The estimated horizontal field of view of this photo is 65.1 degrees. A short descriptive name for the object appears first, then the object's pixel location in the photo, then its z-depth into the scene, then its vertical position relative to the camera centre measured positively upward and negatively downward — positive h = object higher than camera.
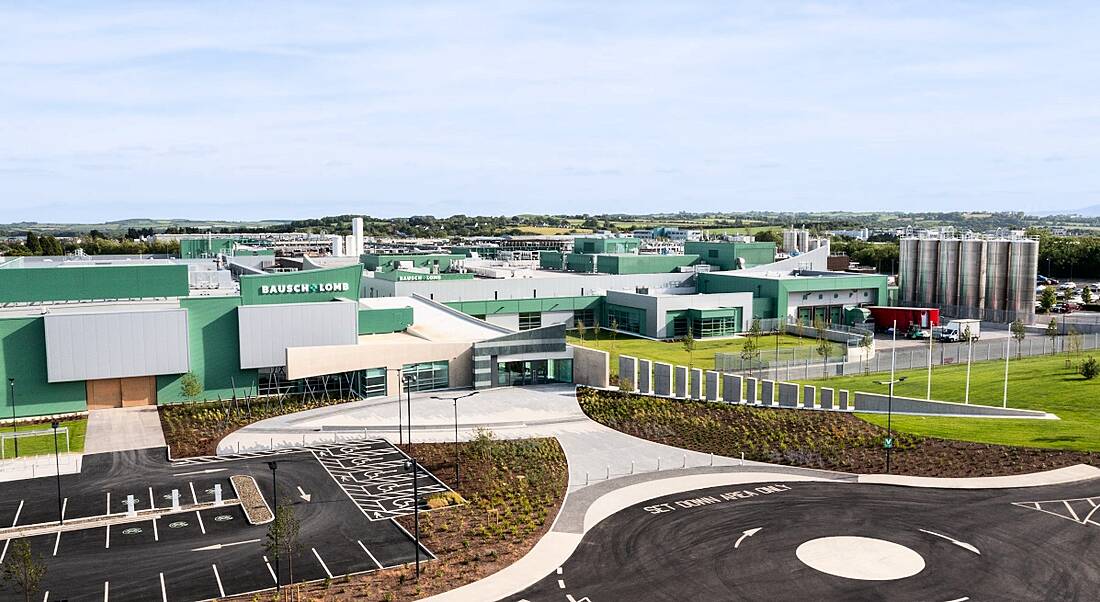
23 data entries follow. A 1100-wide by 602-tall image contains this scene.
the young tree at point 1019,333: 74.66 -9.60
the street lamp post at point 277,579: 28.44 -11.93
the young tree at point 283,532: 28.09 -10.24
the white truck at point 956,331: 83.62 -10.52
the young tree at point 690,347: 71.19 -10.23
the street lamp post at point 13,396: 50.50 -10.63
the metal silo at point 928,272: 102.81 -5.80
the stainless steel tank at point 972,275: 98.56 -5.98
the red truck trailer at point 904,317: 88.38 -9.77
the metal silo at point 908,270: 104.44 -5.73
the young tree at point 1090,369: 59.25 -10.01
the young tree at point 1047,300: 104.38 -9.34
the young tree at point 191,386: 55.34 -10.60
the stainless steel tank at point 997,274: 97.44 -5.76
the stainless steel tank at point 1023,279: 96.00 -6.22
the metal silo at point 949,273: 100.81 -5.83
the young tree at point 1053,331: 76.76 -9.65
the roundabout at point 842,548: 28.50 -12.09
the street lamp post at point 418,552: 29.47 -11.73
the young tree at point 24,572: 25.78 -10.92
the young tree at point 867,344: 68.58 -9.74
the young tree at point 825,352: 63.94 -9.56
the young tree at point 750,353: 62.59 -9.75
